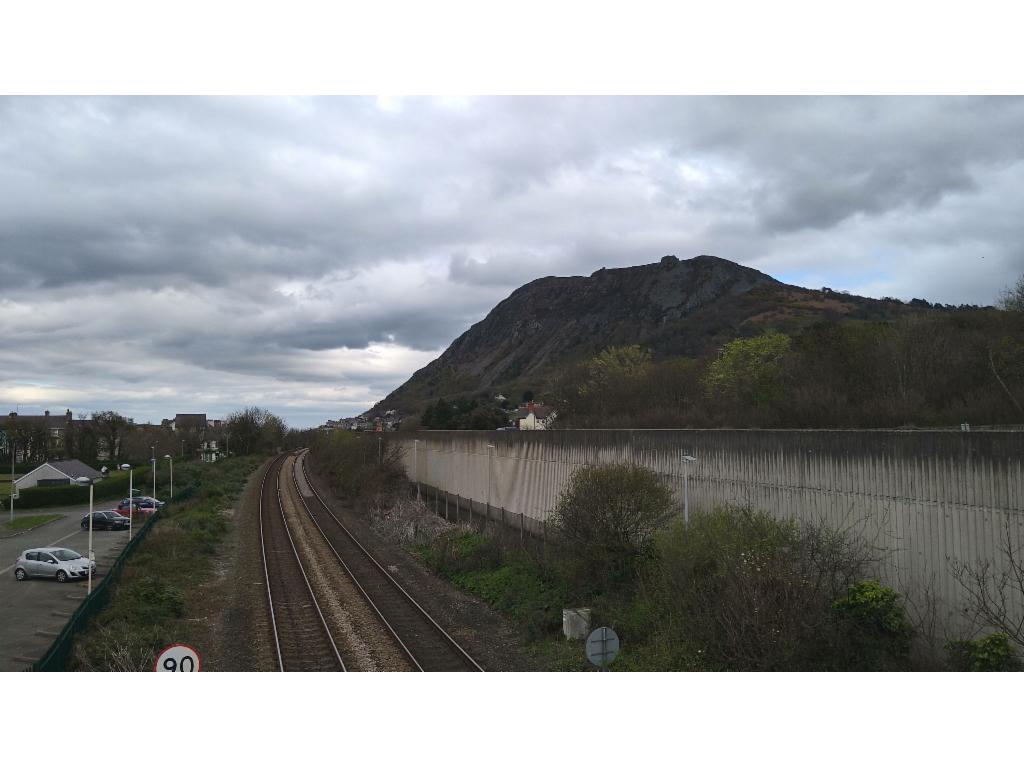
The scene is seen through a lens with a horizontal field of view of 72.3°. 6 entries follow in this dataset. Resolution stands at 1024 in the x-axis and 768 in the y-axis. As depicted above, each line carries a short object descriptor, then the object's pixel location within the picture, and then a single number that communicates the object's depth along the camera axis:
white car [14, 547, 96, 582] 24.23
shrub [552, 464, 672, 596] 15.12
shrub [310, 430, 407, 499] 42.62
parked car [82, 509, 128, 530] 38.19
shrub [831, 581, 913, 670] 9.67
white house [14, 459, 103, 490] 60.97
